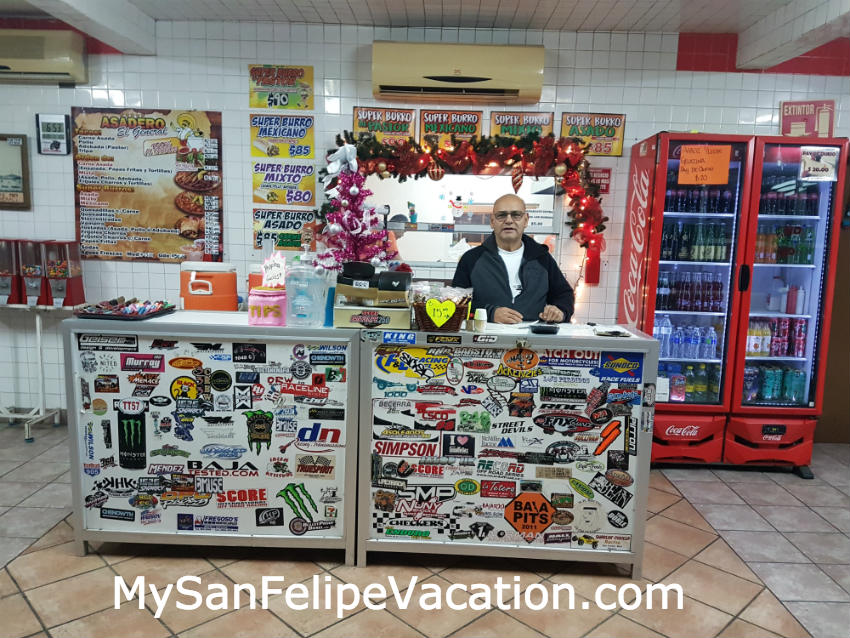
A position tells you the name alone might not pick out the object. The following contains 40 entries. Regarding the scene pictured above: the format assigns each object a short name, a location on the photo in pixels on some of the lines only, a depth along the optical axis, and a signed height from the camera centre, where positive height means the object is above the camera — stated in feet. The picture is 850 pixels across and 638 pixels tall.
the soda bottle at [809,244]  14.65 +0.24
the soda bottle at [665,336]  15.03 -2.10
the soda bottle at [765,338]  14.97 -2.07
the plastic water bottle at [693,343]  15.01 -2.24
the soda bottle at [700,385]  15.12 -3.31
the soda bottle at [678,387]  14.85 -3.31
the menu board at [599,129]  15.70 +3.06
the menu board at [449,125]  15.74 +3.08
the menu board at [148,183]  15.80 +1.37
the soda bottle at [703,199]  14.53 +1.24
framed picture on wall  15.85 +1.55
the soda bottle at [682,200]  14.51 +1.20
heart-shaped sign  9.02 -0.97
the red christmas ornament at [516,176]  15.46 +1.77
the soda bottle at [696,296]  14.82 -1.08
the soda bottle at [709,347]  14.97 -2.33
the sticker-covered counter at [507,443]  9.23 -3.03
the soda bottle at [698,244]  14.64 +0.17
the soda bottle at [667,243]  14.71 +0.18
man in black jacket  11.93 -0.54
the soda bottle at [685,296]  14.83 -1.09
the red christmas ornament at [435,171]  15.48 +1.84
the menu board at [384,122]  15.71 +3.09
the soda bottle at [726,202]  14.34 +1.18
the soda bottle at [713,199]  14.51 +1.24
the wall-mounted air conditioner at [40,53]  14.93 +4.41
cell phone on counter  9.32 -1.25
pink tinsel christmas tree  12.52 +0.31
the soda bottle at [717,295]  14.73 -1.04
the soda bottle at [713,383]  15.08 -3.26
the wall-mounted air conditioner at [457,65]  14.74 +4.31
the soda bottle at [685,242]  14.66 +0.22
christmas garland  15.25 +2.14
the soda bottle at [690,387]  15.10 -3.35
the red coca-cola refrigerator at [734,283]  14.03 -0.74
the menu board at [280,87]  15.60 +3.90
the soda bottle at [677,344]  15.01 -2.28
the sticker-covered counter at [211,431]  9.30 -3.00
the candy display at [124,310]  9.38 -1.16
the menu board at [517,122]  15.74 +3.19
